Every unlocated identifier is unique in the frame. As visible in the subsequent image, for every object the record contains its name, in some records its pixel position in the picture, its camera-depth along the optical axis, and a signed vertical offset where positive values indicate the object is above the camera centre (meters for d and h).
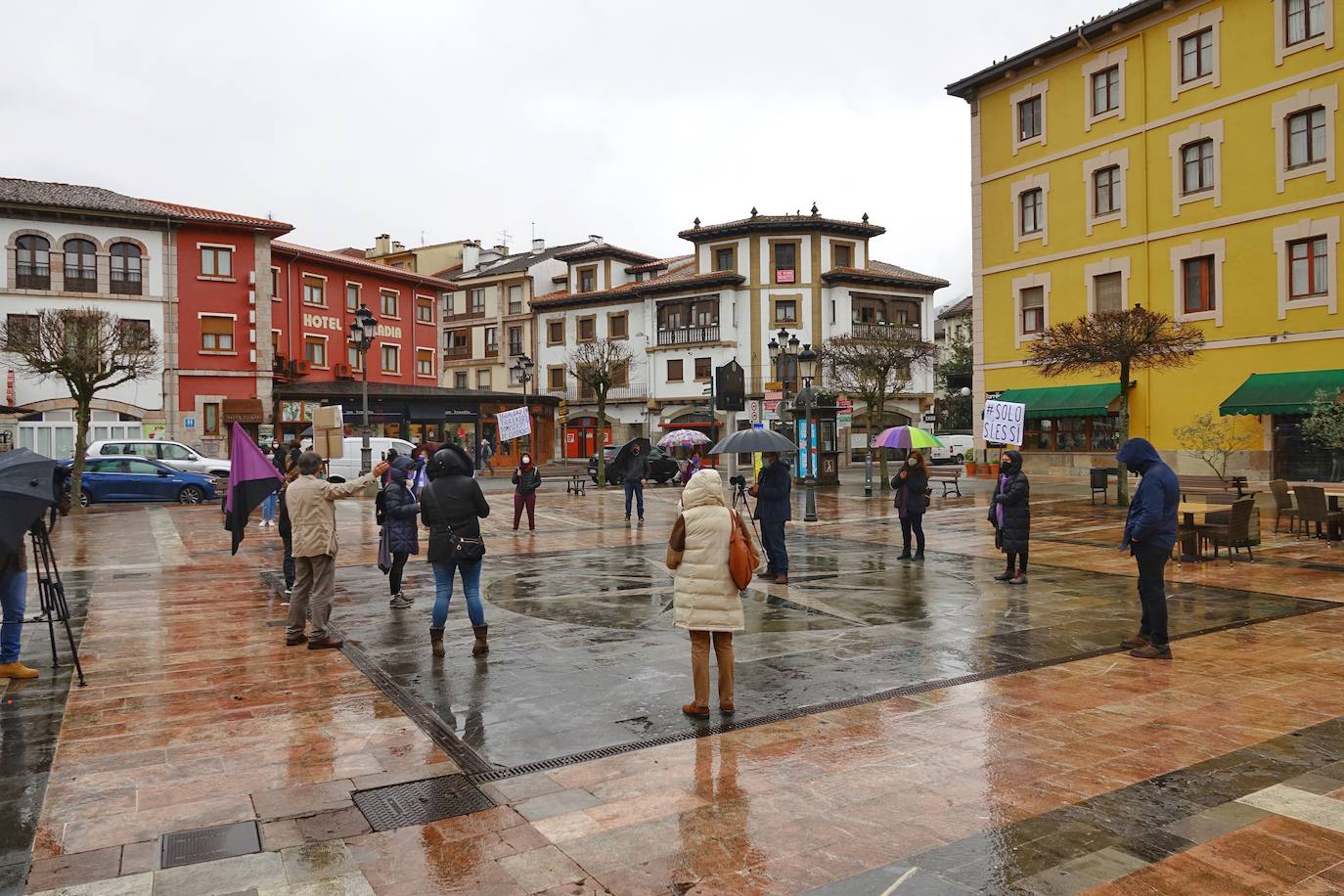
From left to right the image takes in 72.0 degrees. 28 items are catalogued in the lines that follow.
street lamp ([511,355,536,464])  34.42 +2.98
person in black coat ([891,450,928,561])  12.24 -0.63
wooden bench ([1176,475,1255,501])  17.62 -0.97
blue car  23.81 -0.86
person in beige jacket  7.63 -0.77
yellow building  24.53 +7.05
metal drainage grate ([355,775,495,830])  4.35 -1.74
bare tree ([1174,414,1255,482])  24.77 -0.01
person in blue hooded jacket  7.24 -0.80
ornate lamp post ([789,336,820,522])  18.38 -0.02
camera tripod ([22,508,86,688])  6.79 -1.05
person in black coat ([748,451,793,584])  10.90 -0.78
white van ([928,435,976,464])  44.51 -0.29
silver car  26.61 -0.12
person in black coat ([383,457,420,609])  9.54 -0.71
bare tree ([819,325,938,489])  34.50 +3.35
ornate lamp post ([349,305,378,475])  24.26 +3.10
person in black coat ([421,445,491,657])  7.41 -0.60
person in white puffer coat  5.79 -0.92
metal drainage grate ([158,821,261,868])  3.95 -1.74
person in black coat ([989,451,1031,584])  10.86 -0.86
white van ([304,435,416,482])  29.31 -0.20
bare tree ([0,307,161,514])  22.98 +2.75
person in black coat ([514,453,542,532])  16.84 -0.74
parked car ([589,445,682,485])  32.16 -0.89
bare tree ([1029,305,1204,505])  19.84 +2.14
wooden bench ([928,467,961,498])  28.67 -1.22
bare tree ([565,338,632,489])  40.84 +4.29
